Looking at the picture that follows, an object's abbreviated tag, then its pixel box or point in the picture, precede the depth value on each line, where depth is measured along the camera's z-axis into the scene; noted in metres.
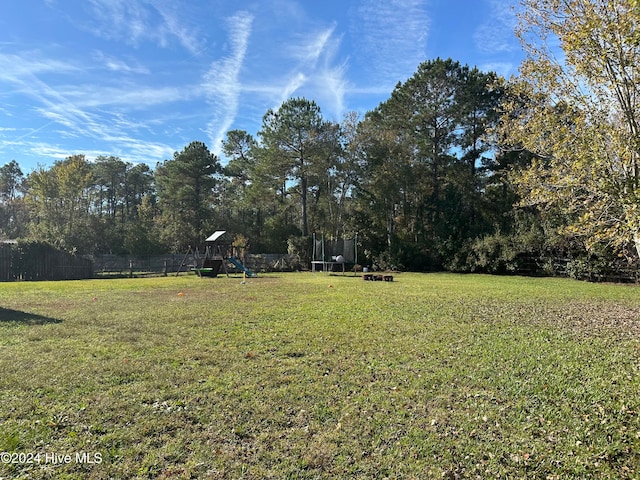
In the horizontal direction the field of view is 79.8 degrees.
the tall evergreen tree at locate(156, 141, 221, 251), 37.06
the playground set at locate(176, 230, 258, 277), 23.17
